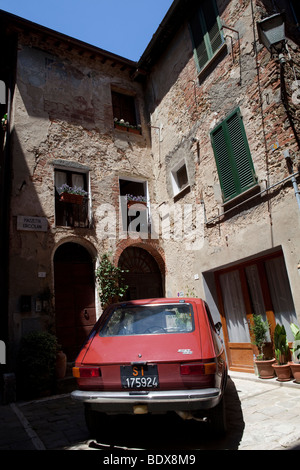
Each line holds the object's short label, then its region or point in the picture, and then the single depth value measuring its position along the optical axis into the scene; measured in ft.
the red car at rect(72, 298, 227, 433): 9.94
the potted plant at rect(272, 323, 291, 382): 18.45
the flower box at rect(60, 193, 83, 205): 28.17
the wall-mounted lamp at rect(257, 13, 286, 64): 18.61
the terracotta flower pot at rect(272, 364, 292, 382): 18.43
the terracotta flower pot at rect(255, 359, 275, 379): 20.01
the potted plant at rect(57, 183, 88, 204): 28.19
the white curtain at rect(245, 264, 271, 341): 22.88
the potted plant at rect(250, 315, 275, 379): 20.07
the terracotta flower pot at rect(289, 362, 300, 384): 17.39
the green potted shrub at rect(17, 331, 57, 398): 20.90
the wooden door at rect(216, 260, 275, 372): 22.77
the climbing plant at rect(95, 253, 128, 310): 27.99
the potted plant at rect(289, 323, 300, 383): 17.41
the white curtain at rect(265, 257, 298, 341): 20.74
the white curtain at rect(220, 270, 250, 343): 24.29
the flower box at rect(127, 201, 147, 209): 32.24
